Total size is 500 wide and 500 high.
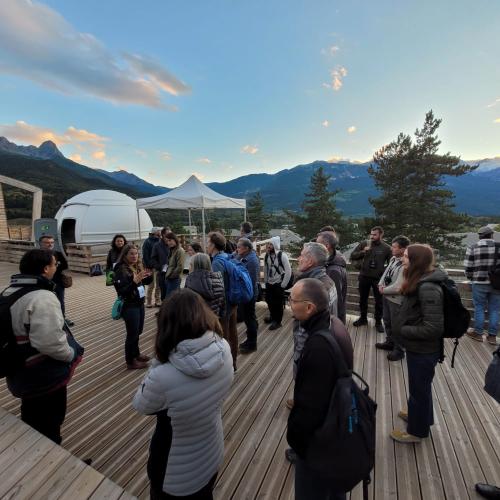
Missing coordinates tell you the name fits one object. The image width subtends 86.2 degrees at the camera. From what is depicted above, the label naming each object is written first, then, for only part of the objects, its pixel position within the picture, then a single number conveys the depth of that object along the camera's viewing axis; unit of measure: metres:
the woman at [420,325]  1.95
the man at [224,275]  3.27
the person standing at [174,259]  4.97
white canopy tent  9.05
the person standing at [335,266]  3.46
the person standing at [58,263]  3.97
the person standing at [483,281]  4.02
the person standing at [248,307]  3.93
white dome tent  13.85
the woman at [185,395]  1.18
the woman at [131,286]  3.12
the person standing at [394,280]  3.53
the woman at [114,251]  4.52
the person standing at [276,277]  4.66
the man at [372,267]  4.44
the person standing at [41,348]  1.70
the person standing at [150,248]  5.59
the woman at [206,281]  2.65
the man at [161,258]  5.47
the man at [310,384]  1.18
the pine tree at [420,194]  18.20
